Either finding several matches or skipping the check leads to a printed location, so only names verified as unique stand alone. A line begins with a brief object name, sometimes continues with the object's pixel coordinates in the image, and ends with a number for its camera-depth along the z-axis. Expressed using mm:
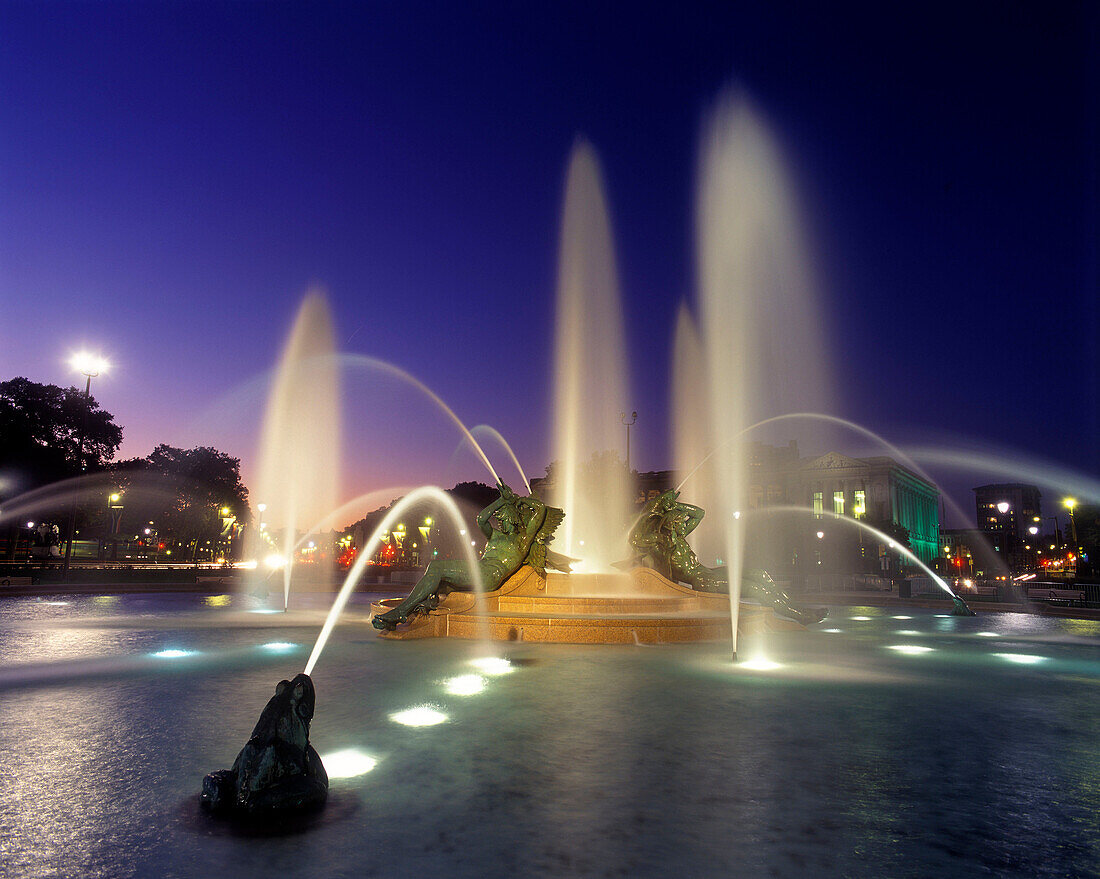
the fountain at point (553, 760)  4484
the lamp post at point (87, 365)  36375
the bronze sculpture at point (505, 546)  16344
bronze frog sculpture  5031
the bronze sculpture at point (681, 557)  19188
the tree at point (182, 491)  76188
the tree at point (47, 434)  47094
